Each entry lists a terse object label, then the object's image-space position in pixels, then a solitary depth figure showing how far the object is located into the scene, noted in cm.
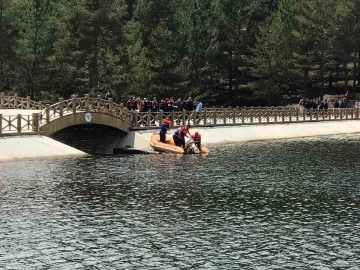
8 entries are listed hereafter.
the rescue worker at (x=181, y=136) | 5244
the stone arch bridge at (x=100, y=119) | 5078
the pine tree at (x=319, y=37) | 10062
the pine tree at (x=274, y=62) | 9994
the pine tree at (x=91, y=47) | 8675
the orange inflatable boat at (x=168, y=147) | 5159
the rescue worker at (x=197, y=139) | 5200
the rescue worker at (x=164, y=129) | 5294
